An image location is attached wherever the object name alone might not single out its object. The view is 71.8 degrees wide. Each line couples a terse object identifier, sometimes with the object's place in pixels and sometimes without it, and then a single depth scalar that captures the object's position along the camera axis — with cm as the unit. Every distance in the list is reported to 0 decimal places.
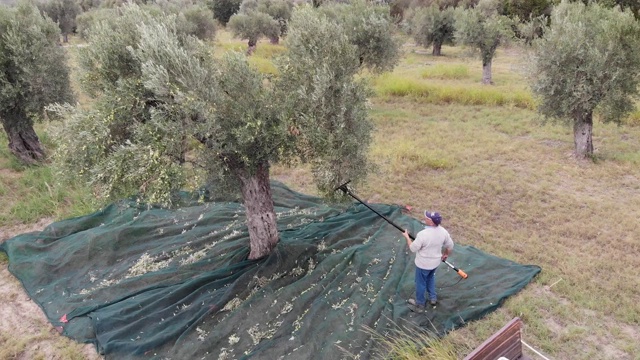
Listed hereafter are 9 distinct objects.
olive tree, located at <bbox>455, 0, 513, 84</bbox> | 2283
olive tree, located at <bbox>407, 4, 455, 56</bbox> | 3288
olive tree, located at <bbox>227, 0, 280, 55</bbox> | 3016
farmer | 644
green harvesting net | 644
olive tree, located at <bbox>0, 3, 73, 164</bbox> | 1120
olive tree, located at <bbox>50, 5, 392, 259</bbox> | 606
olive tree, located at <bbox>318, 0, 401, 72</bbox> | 1736
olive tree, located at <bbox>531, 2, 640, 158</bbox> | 1174
